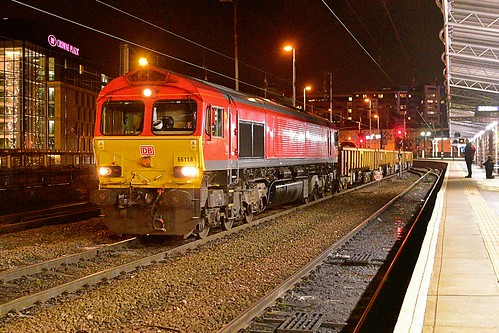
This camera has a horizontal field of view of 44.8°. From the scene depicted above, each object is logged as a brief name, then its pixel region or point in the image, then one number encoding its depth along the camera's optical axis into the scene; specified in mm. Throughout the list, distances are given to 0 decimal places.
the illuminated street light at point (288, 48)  33675
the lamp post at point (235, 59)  26573
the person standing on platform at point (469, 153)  35500
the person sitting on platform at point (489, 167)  35281
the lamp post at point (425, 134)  90175
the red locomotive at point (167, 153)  12680
